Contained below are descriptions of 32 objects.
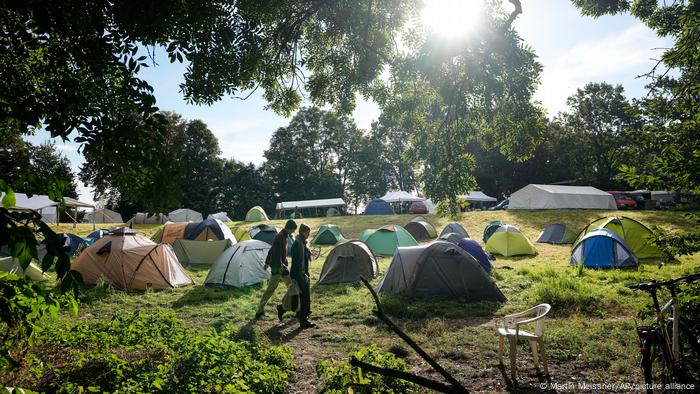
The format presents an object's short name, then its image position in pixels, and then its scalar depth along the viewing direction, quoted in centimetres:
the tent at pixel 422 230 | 2527
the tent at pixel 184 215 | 4400
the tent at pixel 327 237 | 2397
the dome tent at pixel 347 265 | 1277
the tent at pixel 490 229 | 2344
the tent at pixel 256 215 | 3881
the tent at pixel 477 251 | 1308
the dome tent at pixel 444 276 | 996
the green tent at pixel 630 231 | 1602
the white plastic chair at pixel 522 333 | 535
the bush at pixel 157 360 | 410
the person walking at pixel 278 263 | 857
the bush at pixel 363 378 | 444
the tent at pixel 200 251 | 1712
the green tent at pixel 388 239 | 1866
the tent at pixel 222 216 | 3931
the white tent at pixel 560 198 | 3394
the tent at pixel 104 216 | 4538
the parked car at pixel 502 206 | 4178
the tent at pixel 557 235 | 2260
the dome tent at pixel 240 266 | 1224
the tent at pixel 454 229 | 2109
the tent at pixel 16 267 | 1195
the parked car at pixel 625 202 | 3744
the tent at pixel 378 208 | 3928
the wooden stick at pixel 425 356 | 83
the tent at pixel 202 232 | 1852
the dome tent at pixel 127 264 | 1199
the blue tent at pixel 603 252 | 1395
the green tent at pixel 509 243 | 1888
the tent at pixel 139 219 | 3700
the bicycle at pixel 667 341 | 353
